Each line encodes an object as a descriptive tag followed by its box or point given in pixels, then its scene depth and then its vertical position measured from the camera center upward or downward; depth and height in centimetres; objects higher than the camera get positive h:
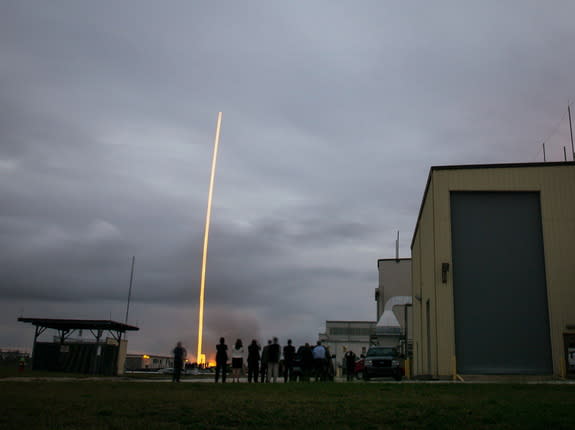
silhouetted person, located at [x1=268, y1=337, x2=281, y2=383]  2311 +44
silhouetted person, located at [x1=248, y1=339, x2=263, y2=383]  2238 +34
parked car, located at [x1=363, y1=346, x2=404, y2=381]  2816 +36
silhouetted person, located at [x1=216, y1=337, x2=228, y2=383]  2222 +43
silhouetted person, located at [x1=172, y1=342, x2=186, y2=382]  2320 +30
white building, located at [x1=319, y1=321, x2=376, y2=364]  6653 +455
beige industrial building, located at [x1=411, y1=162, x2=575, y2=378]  2516 +466
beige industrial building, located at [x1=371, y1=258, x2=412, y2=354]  5003 +676
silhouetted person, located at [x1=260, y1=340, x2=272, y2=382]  2305 +35
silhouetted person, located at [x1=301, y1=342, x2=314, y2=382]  2419 +49
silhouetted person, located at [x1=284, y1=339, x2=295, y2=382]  2370 +52
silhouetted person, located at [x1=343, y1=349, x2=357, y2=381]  2834 +38
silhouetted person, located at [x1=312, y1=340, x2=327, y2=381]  2397 +49
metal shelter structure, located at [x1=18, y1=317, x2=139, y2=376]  3725 +65
